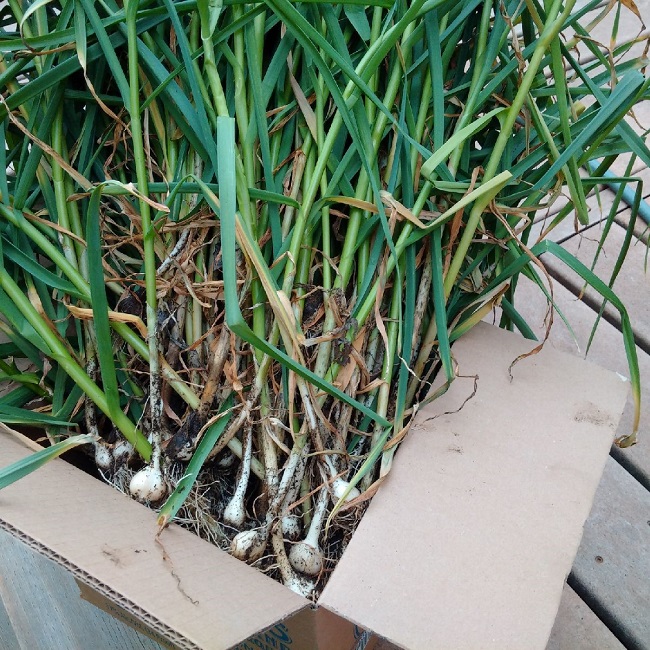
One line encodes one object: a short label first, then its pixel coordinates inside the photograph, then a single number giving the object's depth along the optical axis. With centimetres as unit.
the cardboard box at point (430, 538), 53
